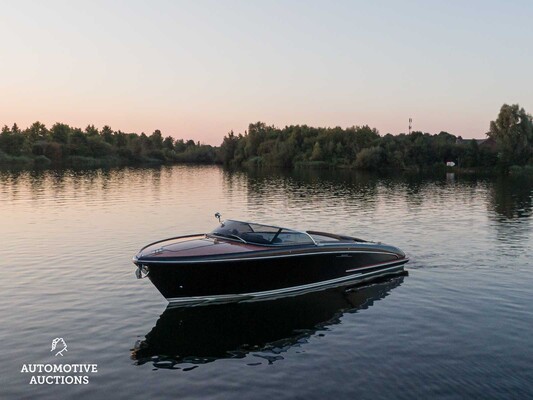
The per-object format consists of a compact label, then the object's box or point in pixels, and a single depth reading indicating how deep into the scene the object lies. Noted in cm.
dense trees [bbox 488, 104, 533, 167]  11288
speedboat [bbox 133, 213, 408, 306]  1641
